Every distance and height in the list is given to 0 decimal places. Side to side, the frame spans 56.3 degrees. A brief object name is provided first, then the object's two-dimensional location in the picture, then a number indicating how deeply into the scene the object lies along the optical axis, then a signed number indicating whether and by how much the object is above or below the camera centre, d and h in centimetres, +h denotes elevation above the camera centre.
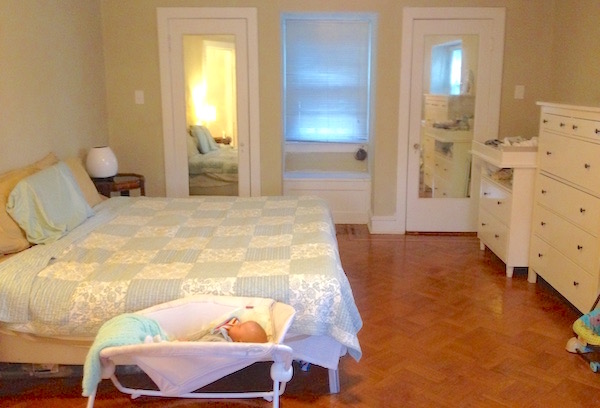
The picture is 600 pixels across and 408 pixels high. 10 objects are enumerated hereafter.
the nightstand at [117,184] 441 -63
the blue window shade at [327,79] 579 +25
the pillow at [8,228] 281 -63
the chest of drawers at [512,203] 396 -72
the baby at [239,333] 223 -91
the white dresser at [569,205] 317 -62
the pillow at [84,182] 377 -53
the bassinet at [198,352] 199 -90
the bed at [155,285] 245 -80
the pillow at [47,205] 293 -55
